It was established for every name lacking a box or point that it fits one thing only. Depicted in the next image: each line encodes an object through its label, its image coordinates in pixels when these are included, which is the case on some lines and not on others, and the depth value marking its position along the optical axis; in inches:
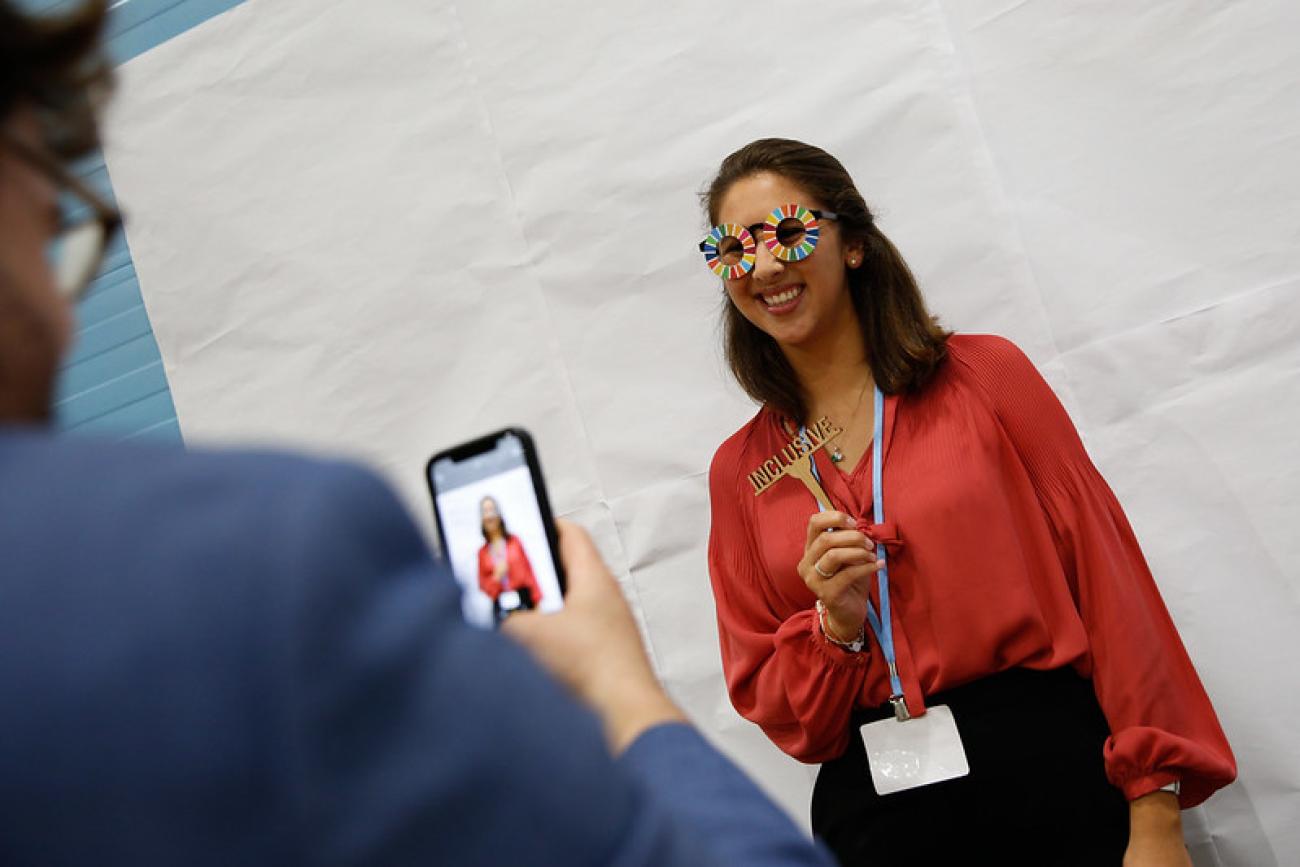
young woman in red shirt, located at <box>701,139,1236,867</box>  67.4
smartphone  31.7
